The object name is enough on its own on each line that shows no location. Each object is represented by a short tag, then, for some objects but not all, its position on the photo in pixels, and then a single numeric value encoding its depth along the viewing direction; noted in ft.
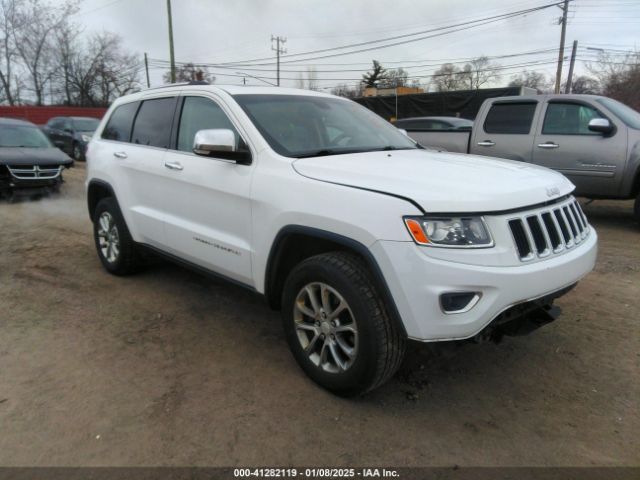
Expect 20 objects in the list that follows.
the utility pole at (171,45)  95.45
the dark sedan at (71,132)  57.52
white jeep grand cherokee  8.09
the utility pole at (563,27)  102.90
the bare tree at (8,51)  141.28
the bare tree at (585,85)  132.40
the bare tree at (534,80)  172.54
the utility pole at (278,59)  164.91
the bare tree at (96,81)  159.84
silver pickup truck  22.49
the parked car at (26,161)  32.53
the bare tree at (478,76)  164.37
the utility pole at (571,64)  116.26
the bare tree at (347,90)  174.19
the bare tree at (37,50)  144.97
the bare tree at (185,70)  145.41
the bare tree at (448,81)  176.12
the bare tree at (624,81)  110.42
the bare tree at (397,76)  166.20
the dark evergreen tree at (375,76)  183.11
